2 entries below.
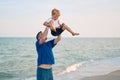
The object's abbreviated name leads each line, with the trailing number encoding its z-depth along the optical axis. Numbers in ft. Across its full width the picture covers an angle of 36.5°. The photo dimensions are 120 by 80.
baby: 10.21
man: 11.13
